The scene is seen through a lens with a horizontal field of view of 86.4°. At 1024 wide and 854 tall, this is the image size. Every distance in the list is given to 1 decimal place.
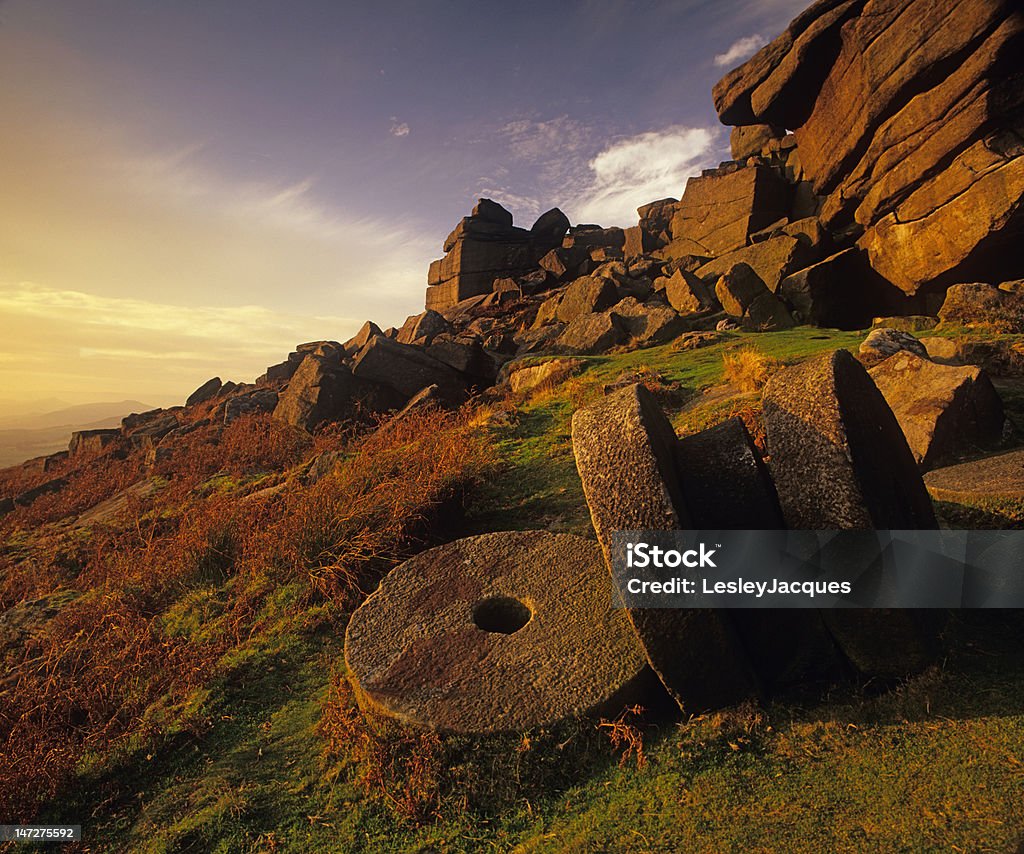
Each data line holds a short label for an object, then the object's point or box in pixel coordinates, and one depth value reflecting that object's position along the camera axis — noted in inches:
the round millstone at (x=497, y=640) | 116.2
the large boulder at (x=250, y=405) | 585.0
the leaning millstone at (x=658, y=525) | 104.3
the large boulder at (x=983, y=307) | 350.0
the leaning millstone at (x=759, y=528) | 116.0
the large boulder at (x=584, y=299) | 706.8
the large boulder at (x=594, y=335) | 573.9
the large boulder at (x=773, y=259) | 685.3
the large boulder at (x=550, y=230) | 1429.6
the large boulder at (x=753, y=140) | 1083.9
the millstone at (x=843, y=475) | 103.3
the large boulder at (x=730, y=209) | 890.1
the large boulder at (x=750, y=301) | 589.3
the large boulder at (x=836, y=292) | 616.7
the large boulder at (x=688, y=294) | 668.7
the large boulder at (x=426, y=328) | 741.5
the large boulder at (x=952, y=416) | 196.2
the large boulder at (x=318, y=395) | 466.9
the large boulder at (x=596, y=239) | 1333.3
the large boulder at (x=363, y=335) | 754.2
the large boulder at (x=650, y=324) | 563.8
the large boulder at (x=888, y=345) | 263.6
